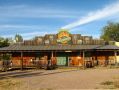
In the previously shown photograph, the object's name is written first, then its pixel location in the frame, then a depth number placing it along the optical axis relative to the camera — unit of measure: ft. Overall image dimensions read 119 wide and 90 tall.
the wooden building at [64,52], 54.88
